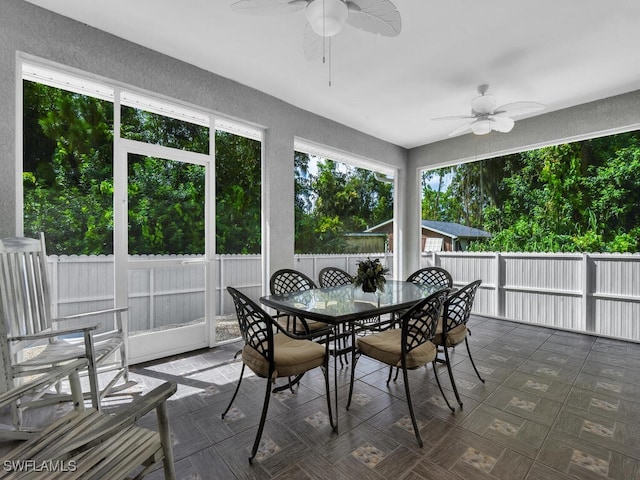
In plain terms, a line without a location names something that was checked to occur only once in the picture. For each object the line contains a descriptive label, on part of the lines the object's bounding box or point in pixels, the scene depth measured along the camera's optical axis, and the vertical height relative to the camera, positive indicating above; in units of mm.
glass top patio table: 2072 -499
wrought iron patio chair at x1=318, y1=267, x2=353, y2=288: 3711 -477
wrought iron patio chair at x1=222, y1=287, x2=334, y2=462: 1802 -732
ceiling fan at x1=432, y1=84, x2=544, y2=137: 3305 +1355
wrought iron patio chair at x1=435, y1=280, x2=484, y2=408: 2317 -653
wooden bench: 1013 -776
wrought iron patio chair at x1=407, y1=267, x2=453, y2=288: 3531 -459
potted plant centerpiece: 2777 -341
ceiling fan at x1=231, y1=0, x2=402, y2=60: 1816 +1357
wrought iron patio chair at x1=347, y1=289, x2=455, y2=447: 2004 -736
